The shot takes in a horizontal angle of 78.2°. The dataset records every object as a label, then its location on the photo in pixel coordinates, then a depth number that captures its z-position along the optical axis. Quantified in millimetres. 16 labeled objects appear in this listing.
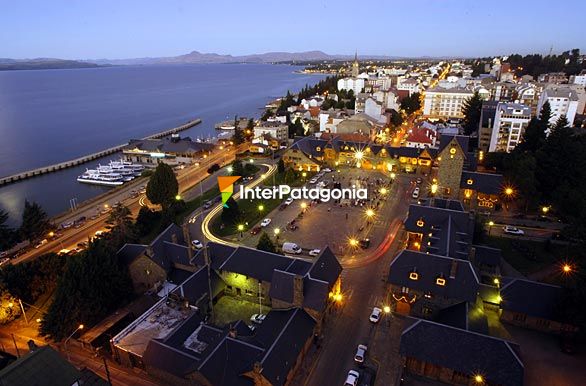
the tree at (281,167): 82438
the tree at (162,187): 62750
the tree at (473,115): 105438
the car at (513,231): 51812
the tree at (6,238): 50847
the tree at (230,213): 56969
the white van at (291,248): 49594
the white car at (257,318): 36456
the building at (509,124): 82062
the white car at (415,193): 67200
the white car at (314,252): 48938
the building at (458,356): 27361
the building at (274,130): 109312
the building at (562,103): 95312
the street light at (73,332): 33588
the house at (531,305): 34188
